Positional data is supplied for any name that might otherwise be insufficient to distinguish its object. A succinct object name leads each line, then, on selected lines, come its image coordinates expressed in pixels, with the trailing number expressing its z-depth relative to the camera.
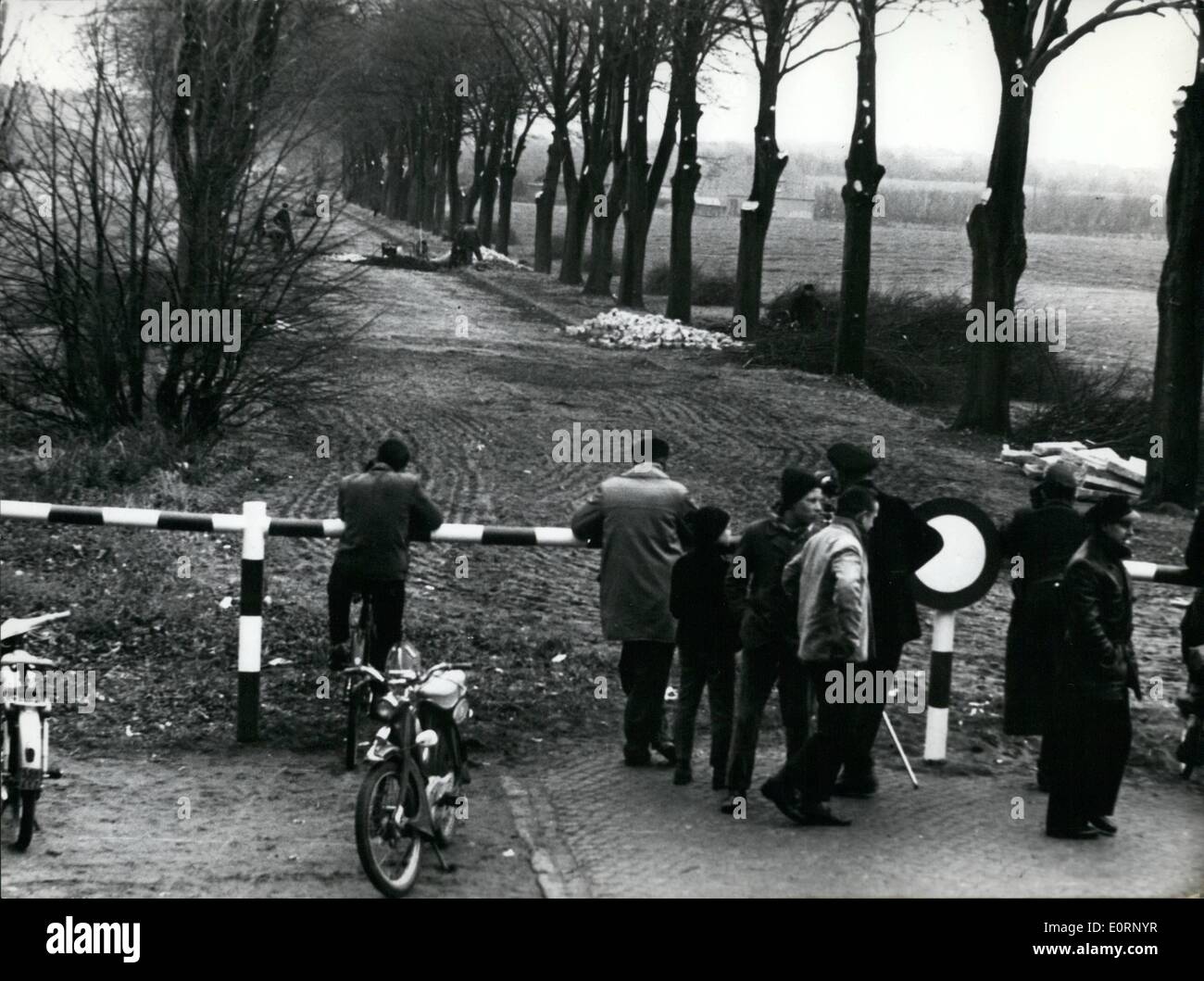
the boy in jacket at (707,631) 9.08
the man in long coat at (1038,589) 9.41
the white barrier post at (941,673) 9.55
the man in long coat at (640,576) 9.38
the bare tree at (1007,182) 21.95
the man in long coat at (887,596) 9.06
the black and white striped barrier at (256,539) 9.60
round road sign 9.34
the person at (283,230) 17.08
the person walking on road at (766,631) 8.75
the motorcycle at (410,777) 7.25
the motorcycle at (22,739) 7.74
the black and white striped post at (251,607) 9.69
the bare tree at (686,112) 34.09
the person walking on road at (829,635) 8.24
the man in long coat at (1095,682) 8.38
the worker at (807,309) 31.94
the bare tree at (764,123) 31.55
